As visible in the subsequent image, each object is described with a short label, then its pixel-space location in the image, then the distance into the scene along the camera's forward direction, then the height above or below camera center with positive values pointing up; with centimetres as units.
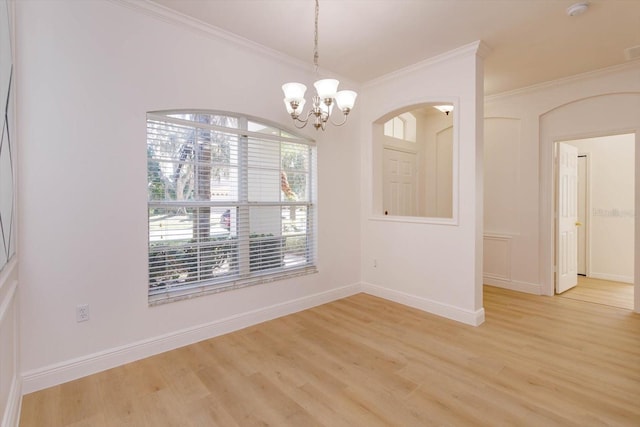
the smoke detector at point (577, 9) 258 +165
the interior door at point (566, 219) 441 -12
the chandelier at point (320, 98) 218 +80
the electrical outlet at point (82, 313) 236 -75
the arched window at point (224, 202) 278 +9
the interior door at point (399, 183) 511 +46
